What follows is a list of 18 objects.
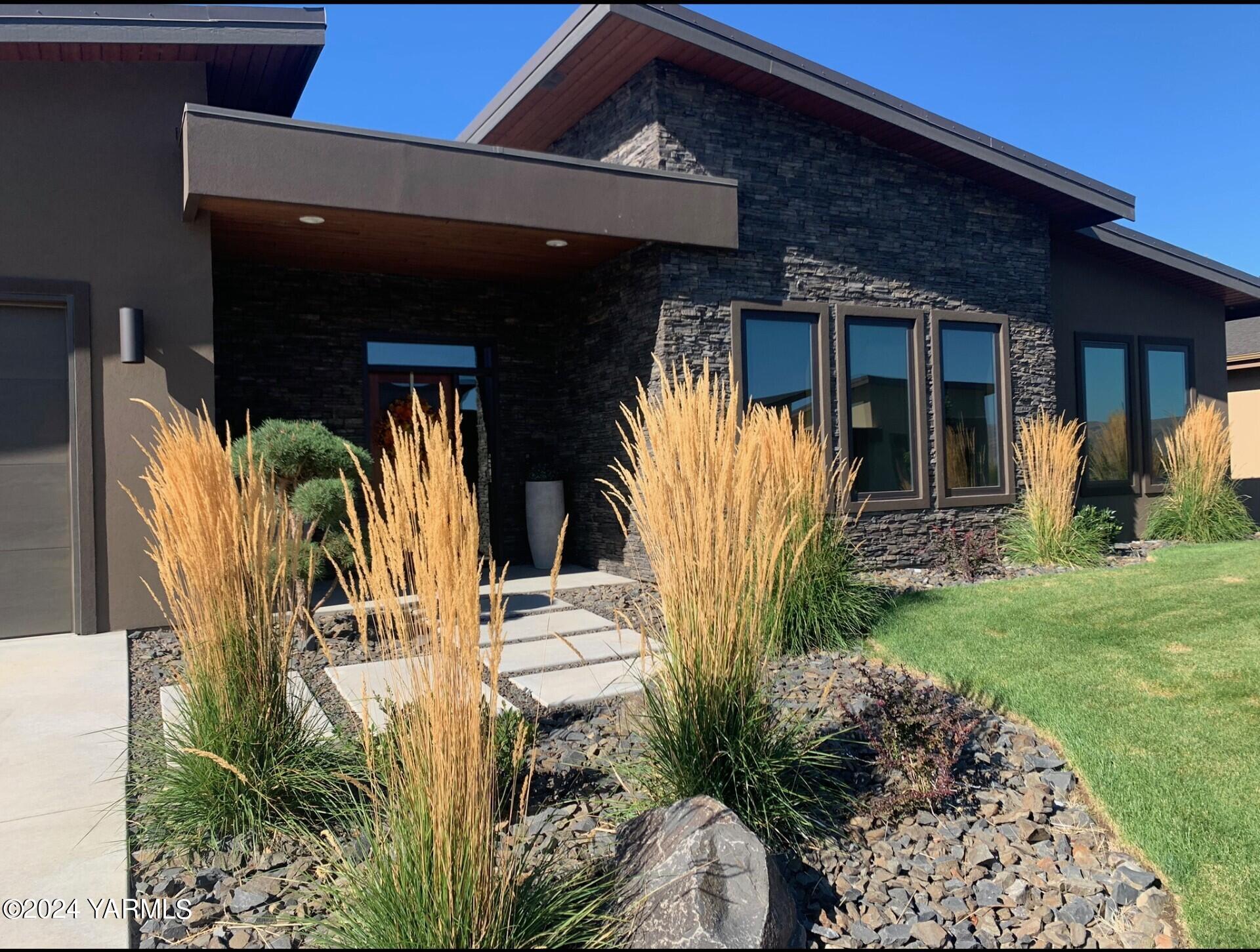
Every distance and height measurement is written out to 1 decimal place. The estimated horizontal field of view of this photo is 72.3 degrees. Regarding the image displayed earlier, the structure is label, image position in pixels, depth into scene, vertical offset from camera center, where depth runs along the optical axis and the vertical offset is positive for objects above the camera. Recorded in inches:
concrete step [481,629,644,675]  186.4 -37.1
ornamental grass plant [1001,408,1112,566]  315.6 -12.2
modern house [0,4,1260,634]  220.1 +74.5
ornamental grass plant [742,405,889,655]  180.4 -20.1
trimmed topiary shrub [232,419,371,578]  197.5 +6.0
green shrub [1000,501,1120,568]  313.7 -23.8
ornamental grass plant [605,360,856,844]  104.2 -16.5
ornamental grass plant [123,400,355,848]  102.3 -21.6
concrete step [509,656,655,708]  160.2 -38.3
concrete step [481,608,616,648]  212.1 -34.9
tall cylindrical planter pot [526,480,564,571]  321.4 -9.9
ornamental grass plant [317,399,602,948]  71.1 -20.7
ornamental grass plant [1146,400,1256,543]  357.1 -6.5
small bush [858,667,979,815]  117.1 -37.9
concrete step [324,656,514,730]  151.7 -37.2
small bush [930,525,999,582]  311.0 -26.0
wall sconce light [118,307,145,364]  218.8 +41.9
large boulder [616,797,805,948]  81.2 -40.0
